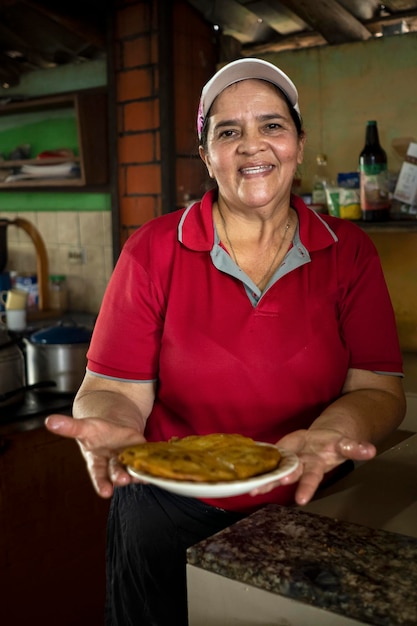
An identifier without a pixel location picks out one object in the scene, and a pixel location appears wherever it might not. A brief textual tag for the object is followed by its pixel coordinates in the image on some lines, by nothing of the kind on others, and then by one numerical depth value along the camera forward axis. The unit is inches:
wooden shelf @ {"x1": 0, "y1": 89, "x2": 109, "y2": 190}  147.3
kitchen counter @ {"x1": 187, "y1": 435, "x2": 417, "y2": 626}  37.0
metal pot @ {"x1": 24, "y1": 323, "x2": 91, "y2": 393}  100.1
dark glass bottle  104.2
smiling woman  60.4
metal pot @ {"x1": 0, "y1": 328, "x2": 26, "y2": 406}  95.3
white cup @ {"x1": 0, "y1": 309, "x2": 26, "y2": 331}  134.0
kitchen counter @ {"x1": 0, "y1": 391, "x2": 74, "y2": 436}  92.3
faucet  161.0
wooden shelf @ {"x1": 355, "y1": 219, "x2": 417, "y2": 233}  101.2
